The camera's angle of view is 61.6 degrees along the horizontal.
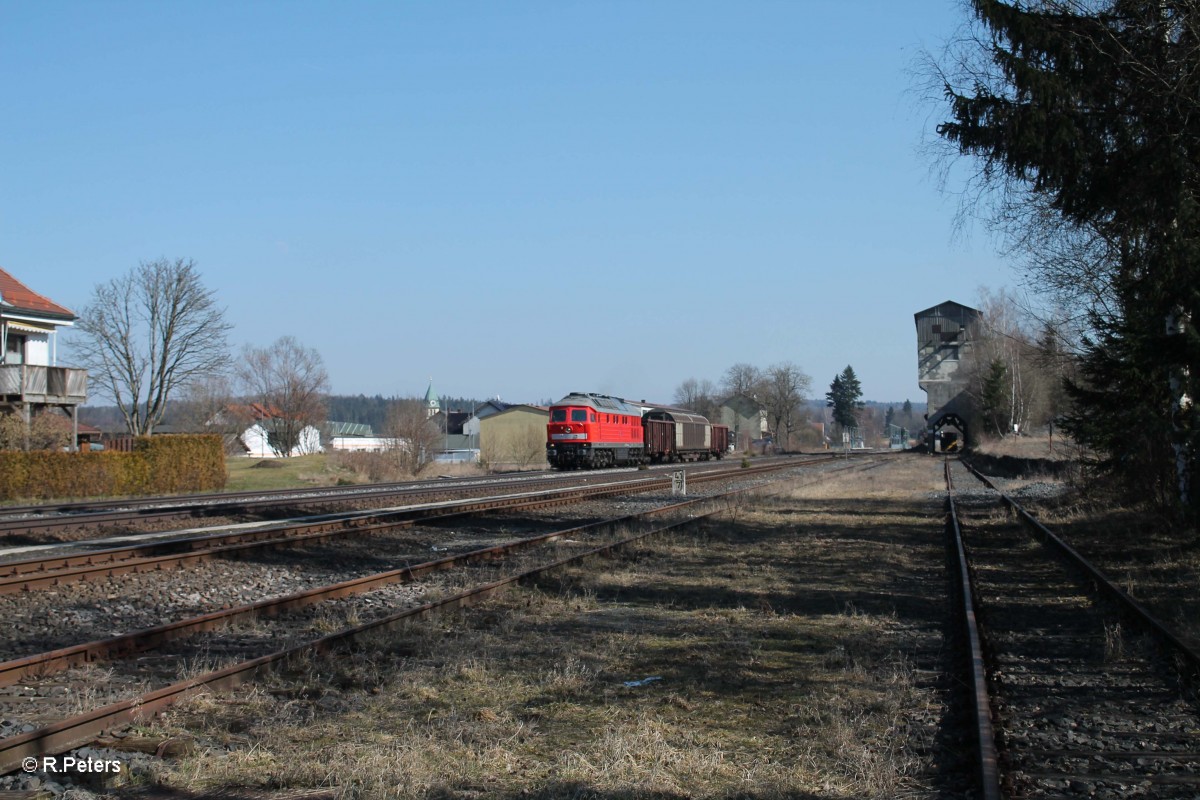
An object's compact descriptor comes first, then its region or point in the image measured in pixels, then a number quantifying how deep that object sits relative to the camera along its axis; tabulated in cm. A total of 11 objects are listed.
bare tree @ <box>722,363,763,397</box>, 13900
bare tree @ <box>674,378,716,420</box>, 13710
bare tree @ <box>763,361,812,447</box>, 13475
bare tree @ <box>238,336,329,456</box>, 8288
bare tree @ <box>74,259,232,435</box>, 5669
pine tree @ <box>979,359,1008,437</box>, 6694
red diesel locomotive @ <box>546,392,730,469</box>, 4588
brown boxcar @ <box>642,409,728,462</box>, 5600
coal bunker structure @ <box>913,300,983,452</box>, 9869
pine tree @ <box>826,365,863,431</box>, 15875
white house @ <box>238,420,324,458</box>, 8787
